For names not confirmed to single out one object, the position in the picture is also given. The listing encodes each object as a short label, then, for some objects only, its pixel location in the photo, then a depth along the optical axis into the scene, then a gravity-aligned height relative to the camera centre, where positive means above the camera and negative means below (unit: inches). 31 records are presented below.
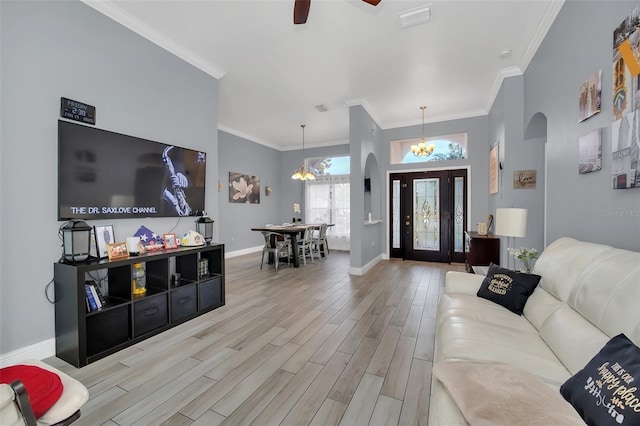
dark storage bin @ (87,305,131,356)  86.1 -40.4
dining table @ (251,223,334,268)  214.5 -20.5
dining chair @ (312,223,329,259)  259.1 -32.4
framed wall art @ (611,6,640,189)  58.7 +24.3
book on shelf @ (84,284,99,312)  87.2 -29.3
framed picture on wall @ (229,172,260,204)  270.5 +23.6
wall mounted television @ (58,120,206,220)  91.2 +14.0
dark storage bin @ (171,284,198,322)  111.8 -40.1
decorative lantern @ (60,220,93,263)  87.0 -9.9
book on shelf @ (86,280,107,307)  89.6 -28.2
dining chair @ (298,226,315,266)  237.3 -30.5
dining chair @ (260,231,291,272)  213.6 -28.8
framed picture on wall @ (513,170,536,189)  143.6 +16.6
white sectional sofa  45.1 -25.5
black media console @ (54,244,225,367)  83.8 -34.0
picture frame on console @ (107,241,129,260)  94.7 -14.4
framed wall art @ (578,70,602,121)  73.1 +32.9
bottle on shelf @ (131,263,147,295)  103.1 -27.8
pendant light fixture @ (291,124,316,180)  266.1 +35.3
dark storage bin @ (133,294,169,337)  98.5 -40.2
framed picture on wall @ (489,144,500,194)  178.4 +29.1
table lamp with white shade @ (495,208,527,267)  110.1 -5.5
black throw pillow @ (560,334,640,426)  32.6 -24.3
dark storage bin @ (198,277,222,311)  123.6 -40.3
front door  234.7 -5.1
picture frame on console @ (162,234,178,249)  116.8 -13.5
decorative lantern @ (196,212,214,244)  133.4 -8.9
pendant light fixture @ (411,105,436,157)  209.8 +48.8
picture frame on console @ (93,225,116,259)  97.3 -10.0
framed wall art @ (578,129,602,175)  73.6 +16.8
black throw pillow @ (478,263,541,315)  78.7 -24.7
